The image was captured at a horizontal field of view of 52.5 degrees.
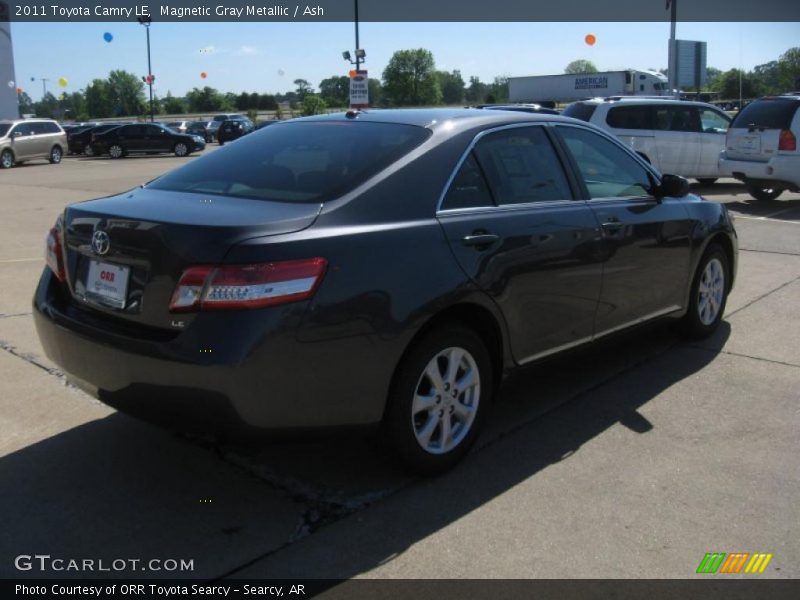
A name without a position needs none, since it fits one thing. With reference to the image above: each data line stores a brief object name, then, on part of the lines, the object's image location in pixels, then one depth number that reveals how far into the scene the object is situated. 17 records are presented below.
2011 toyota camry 2.99
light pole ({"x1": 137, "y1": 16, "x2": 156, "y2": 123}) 46.72
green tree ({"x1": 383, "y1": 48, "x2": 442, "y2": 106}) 101.44
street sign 29.97
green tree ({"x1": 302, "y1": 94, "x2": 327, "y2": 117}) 71.30
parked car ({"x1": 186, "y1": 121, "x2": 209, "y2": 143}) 46.79
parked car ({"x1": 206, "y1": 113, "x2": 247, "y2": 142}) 47.90
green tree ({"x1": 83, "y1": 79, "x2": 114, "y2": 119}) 124.12
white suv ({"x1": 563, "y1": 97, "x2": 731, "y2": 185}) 15.09
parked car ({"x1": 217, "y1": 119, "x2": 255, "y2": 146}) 39.19
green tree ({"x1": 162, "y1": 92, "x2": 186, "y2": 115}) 113.06
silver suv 28.58
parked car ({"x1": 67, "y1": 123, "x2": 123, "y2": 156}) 36.12
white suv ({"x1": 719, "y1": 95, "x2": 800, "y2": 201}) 12.95
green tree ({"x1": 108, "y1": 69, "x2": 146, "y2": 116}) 120.31
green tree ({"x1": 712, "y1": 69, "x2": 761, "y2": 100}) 75.68
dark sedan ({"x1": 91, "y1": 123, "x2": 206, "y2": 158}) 34.19
